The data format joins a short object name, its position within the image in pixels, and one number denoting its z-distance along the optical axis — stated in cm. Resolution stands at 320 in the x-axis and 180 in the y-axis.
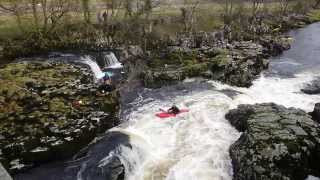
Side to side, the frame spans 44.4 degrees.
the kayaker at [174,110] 2462
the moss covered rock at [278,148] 1673
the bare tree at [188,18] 4644
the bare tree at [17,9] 4125
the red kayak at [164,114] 2423
